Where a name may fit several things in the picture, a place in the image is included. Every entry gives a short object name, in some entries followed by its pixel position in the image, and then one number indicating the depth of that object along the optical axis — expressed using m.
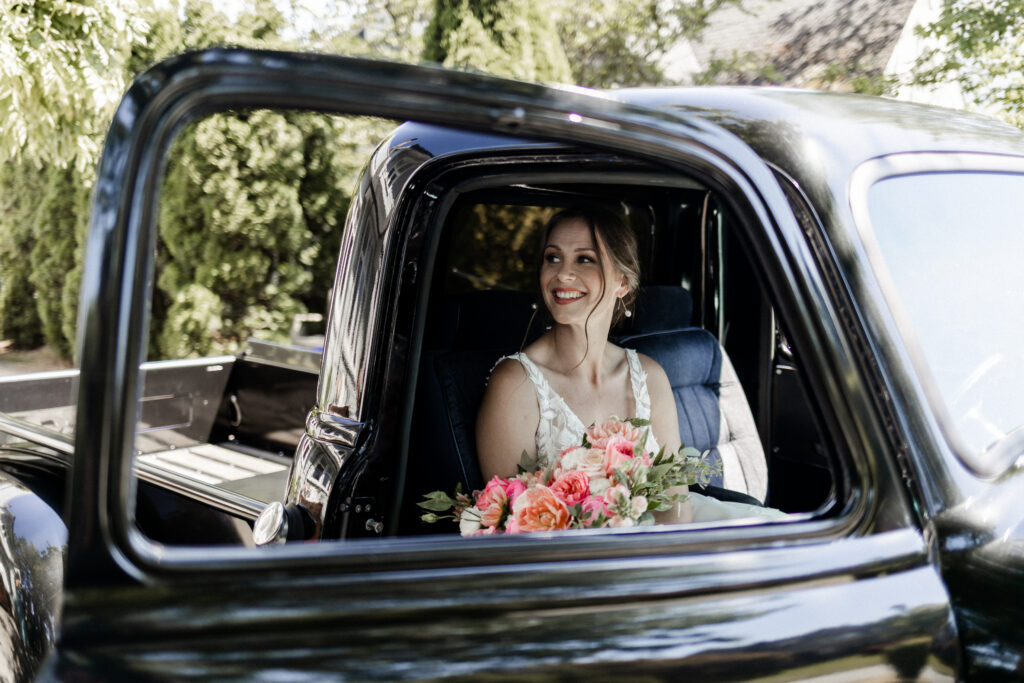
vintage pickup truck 0.94
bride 2.35
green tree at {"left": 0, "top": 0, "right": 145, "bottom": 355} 4.10
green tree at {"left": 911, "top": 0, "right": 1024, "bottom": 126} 5.89
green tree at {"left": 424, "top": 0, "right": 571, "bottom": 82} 7.86
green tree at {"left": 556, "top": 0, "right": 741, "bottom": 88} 10.43
